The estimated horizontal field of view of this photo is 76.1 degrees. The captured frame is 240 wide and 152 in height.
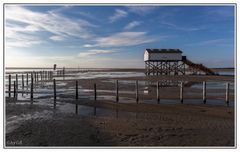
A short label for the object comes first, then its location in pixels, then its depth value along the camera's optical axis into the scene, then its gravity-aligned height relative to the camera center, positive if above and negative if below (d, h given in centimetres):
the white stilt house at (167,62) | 3673 +377
